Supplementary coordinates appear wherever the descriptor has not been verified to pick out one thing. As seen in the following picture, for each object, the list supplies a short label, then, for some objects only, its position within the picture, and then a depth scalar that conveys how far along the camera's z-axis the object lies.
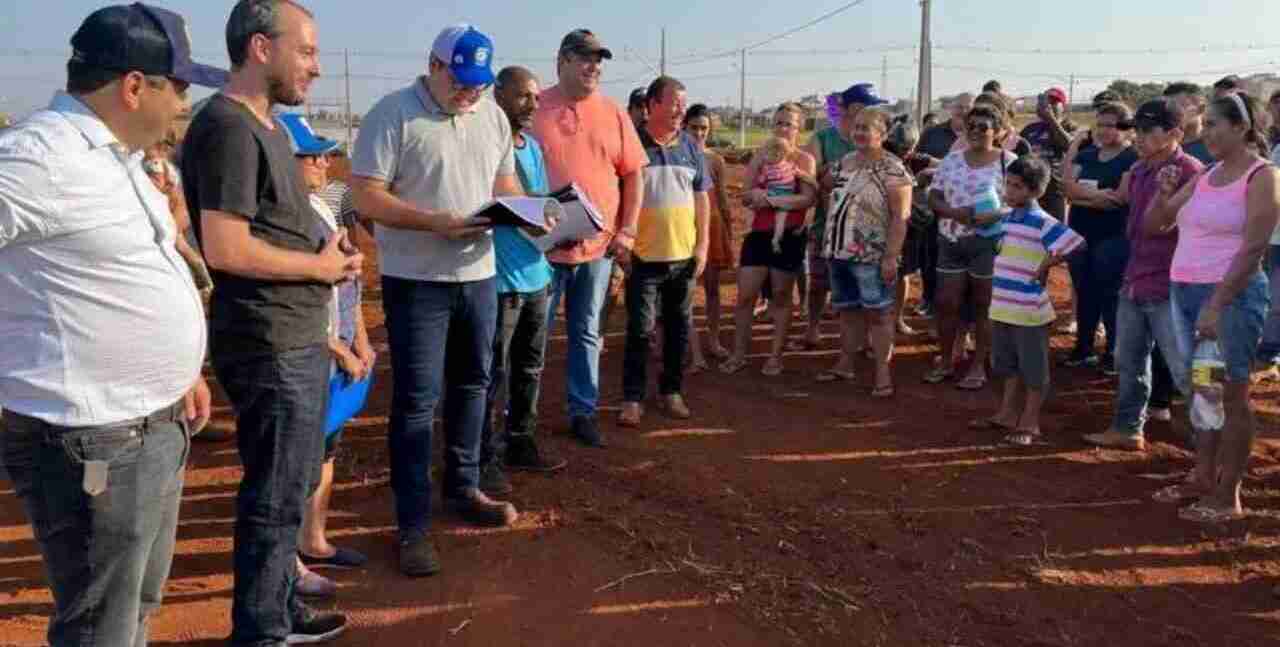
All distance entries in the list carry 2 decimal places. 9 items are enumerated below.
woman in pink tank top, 4.44
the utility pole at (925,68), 17.77
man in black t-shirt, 2.79
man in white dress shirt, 2.20
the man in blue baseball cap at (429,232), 3.86
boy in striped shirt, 5.70
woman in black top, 6.81
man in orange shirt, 5.27
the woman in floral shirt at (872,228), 6.50
